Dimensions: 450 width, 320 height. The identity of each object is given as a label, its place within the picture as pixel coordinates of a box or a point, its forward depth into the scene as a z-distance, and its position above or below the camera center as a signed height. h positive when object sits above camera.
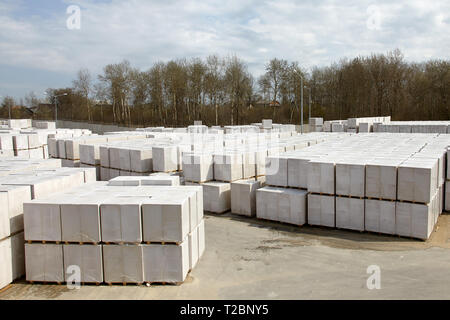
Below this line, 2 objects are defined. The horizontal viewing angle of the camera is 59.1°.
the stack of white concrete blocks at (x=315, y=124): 37.11 -0.21
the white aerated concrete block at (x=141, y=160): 17.45 -1.54
